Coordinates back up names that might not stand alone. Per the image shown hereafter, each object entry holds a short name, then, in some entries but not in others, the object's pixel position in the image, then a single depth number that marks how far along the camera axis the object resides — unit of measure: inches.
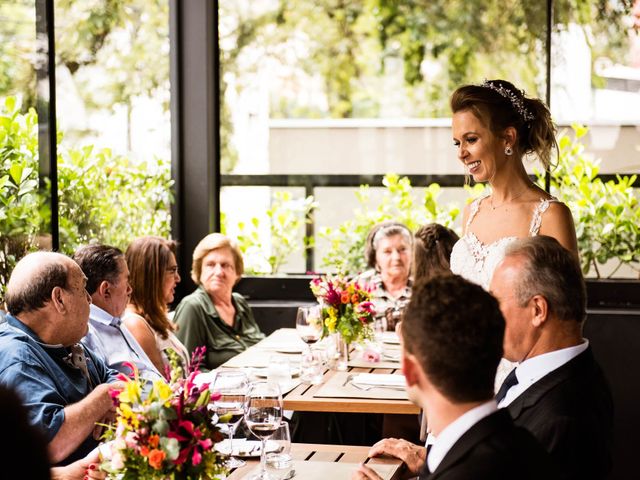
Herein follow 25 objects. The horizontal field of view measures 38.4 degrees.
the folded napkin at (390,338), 195.5
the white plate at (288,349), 185.3
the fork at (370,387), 147.6
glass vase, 167.0
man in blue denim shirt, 108.0
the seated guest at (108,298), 142.9
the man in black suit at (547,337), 86.4
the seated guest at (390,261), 219.5
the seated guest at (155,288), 166.0
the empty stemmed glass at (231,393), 98.3
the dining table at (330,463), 101.2
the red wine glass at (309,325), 165.3
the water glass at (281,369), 134.7
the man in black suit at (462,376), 65.5
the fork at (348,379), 152.0
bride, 139.0
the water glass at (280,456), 99.3
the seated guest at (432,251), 185.2
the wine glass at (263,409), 96.9
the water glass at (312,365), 156.2
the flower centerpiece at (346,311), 167.6
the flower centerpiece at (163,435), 77.8
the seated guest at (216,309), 198.7
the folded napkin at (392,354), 178.2
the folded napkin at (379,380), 150.1
